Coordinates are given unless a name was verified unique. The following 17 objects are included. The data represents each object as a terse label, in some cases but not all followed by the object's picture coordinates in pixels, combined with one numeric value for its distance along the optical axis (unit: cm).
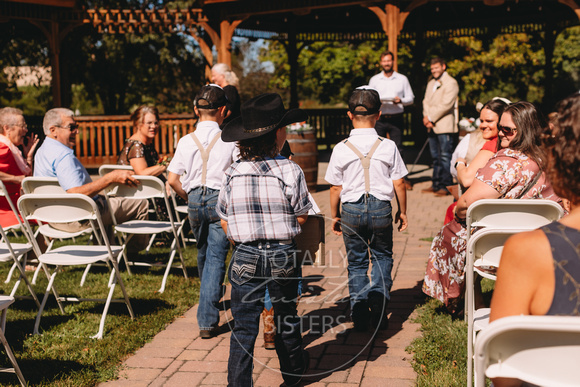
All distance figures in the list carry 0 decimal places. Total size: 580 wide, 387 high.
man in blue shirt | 518
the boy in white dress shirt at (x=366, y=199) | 423
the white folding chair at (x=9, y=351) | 327
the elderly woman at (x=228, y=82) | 545
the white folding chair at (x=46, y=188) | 519
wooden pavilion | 1310
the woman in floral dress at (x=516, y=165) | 399
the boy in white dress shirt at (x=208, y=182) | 434
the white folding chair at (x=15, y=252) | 456
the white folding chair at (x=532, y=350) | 163
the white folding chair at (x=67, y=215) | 442
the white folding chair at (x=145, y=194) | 546
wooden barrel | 1017
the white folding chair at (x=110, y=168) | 619
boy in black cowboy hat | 325
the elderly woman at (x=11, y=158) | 593
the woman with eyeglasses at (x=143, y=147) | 651
